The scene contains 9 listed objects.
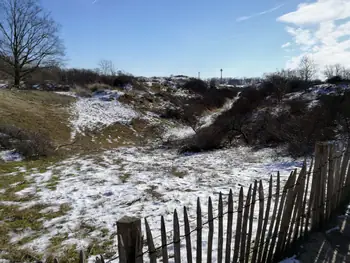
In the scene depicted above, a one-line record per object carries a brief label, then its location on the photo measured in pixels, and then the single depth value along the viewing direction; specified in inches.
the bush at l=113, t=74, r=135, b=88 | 1203.2
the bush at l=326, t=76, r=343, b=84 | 1208.1
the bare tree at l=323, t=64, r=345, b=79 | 1744.6
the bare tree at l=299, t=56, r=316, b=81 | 1685.5
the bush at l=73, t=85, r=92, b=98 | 888.7
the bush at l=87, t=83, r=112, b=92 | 982.4
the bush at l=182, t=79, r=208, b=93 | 1556.3
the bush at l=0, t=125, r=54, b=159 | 375.7
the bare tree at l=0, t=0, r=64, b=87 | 904.9
